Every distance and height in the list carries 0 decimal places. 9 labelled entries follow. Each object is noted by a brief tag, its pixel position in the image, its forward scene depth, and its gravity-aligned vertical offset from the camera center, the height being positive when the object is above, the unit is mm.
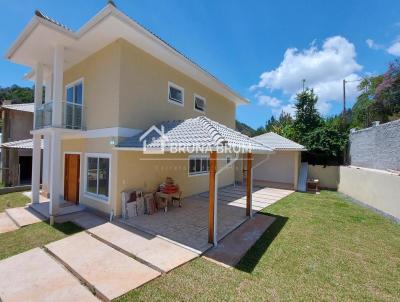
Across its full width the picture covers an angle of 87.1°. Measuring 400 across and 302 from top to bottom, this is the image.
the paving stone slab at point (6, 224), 7992 -3129
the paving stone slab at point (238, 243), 5871 -2949
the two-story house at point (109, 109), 8227 +1934
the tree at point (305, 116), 20516 +3819
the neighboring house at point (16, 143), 17703 +353
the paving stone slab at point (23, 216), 8591 -3023
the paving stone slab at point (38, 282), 4262 -3022
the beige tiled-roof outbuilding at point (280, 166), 16953 -1127
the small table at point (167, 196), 9953 -2201
